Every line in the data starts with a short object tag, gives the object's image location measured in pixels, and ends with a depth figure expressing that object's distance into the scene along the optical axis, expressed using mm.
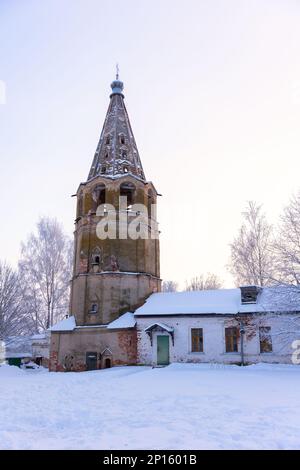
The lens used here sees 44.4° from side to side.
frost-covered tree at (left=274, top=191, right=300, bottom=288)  17625
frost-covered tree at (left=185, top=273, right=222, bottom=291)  48800
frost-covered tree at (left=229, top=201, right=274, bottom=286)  27375
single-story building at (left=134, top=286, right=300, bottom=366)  20078
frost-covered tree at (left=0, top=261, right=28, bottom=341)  28125
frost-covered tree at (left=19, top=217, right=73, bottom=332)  32719
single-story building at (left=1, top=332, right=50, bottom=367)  31312
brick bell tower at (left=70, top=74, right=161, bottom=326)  24484
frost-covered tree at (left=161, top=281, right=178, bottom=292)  57044
